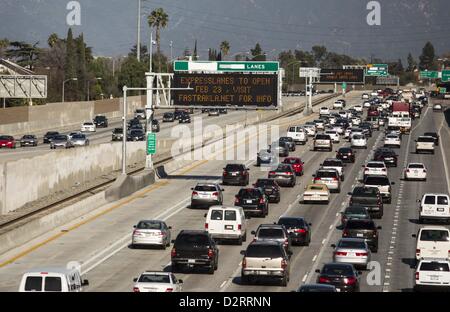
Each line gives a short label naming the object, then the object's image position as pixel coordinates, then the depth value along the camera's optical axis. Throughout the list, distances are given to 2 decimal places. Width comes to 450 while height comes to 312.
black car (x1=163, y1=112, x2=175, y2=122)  134.75
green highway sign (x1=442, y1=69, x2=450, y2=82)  176.38
